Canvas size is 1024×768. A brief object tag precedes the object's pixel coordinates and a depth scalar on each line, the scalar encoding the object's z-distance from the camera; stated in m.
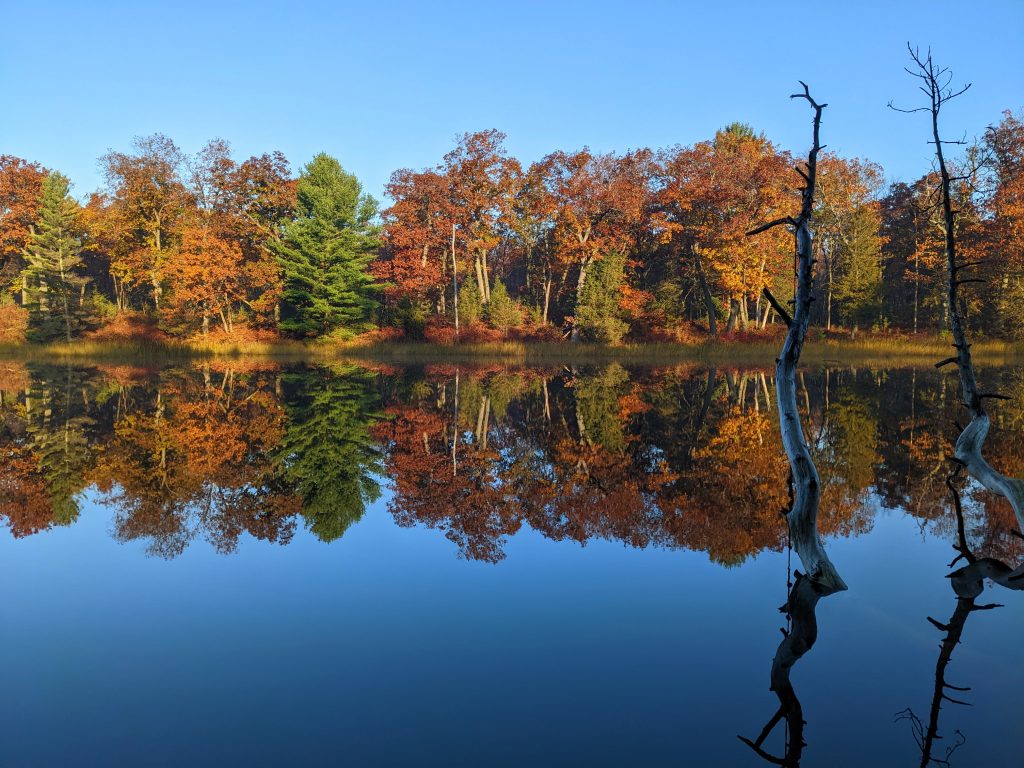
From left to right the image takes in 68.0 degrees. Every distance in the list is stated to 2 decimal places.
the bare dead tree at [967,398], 6.77
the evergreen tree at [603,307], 39.59
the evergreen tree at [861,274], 44.00
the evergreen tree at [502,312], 42.34
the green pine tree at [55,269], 44.09
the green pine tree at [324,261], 41.38
